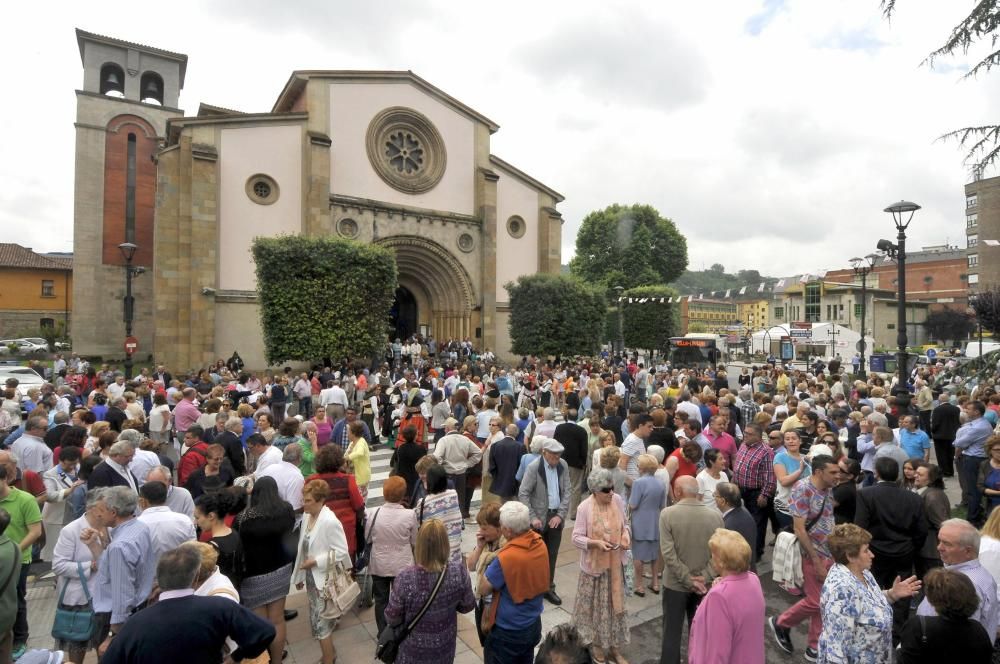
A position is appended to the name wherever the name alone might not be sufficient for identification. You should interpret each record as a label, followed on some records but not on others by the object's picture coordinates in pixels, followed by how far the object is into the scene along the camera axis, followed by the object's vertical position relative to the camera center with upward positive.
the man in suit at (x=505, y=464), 6.29 -1.43
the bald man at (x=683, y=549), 4.12 -1.57
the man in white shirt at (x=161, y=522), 3.87 -1.31
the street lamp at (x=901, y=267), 10.39 +1.51
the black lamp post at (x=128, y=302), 14.41 +1.05
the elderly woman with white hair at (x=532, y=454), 5.58 -1.21
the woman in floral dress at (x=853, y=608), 3.19 -1.57
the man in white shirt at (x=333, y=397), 11.18 -1.14
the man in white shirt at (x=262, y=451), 5.82 -1.21
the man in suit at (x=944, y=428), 9.12 -1.41
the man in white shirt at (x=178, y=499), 4.66 -1.38
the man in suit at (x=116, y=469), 5.10 -1.22
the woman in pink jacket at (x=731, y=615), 3.00 -1.52
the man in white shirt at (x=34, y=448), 5.99 -1.21
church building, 21.34 +6.67
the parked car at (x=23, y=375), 14.67 -1.01
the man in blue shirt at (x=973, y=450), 7.03 -1.40
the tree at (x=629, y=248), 48.97 +8.84
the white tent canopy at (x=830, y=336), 33.19 +0.52
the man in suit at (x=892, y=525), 4.47 -1.50
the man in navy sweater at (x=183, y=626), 2.43 -1.33
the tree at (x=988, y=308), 23.57 +1.67
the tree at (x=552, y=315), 26.31 +1.35
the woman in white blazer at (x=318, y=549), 4.18 -1.61
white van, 32.78 -0.13
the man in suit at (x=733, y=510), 4.34 -1.35
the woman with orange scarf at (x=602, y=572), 4.27 -1.82
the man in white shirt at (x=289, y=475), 5.11 -1.27
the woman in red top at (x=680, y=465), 5.82 -1.31
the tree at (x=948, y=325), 50.03 +1.85
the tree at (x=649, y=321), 41.72 +1.71
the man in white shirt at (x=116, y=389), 11.41 -1.07
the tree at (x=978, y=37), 7.25 +4.25
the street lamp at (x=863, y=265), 18.41 +2.77
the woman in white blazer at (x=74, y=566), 3.75 -1.56
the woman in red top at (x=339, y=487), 4.80 -1.31
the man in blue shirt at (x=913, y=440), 6.79 -1.20
